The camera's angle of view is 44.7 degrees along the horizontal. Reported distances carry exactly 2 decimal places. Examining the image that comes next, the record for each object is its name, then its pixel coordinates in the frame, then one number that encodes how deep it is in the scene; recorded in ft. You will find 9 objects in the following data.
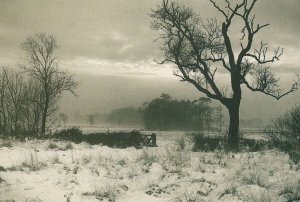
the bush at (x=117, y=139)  81.75
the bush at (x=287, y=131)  54.53
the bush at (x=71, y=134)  92.21
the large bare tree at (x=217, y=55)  71.92
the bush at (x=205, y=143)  62.32
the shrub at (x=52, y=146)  67.20
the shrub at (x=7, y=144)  67.56
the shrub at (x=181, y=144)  63.46
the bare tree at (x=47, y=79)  143.20
